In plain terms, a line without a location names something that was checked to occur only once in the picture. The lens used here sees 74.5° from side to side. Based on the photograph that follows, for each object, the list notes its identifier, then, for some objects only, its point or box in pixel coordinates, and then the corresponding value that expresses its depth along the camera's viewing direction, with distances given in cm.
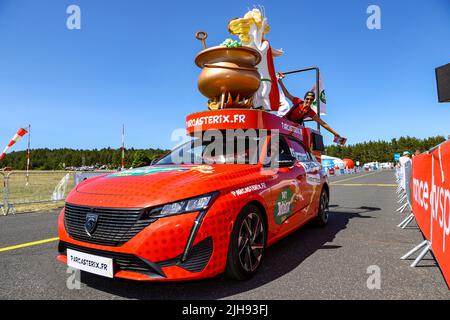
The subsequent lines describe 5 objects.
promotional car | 239
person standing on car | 628
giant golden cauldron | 512
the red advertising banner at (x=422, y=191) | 387
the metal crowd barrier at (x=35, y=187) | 835
